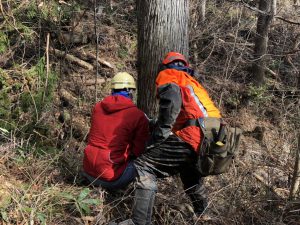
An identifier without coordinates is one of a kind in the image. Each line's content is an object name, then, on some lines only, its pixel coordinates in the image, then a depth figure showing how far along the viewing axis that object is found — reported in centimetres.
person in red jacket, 407
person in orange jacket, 376
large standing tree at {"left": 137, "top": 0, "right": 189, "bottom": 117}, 460
